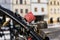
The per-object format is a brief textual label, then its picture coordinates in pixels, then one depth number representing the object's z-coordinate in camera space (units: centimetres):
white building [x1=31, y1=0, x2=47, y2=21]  2232
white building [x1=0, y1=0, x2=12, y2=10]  2006
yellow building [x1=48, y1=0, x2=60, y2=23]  2384
